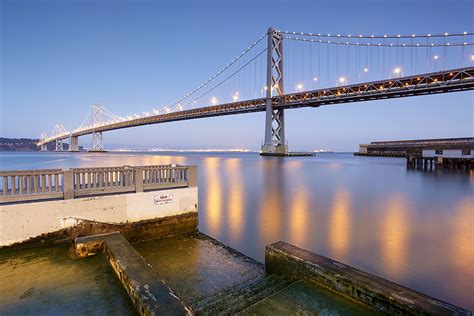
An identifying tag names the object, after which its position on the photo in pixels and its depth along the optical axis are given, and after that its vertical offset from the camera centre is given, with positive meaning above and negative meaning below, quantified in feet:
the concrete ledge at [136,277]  10.05 -5.82
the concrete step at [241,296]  11.74 -7.03
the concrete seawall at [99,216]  17.90 -5.01
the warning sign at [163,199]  23.26 -4.32
